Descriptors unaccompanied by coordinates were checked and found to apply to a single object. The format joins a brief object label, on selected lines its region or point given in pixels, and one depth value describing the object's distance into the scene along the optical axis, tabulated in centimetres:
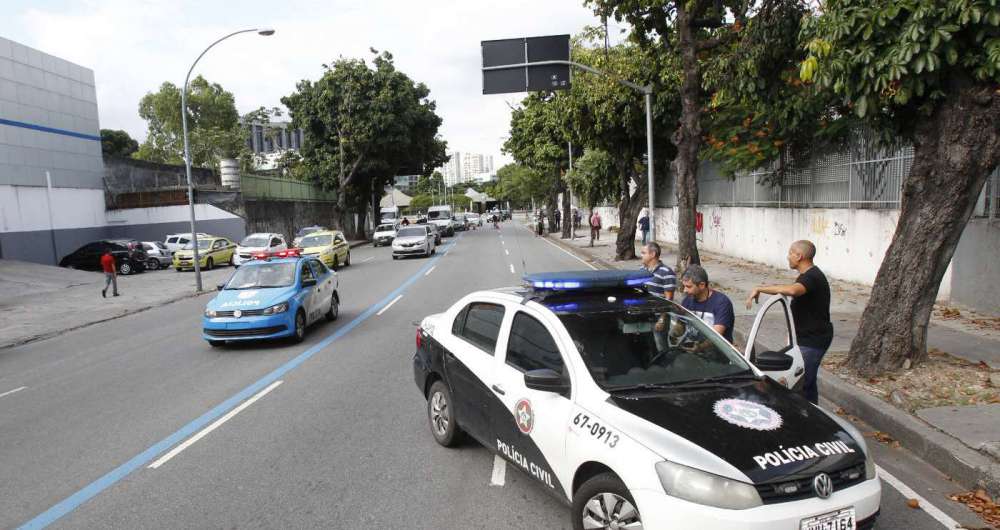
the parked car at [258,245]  2666
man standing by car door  548
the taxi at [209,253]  2905
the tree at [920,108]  645
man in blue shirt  602
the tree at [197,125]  6028
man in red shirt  2034
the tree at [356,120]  4394
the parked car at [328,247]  2500
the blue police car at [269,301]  1069
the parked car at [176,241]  3305
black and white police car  332
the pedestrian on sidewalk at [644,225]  2747
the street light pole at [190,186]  1941
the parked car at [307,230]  3465
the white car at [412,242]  2947
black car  2895
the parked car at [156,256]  3086
